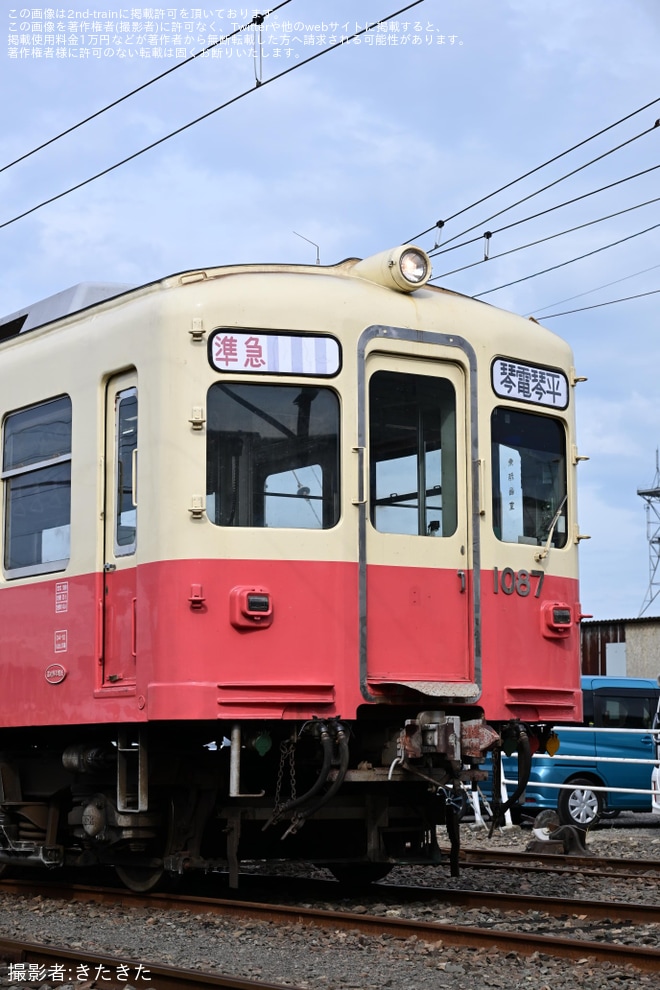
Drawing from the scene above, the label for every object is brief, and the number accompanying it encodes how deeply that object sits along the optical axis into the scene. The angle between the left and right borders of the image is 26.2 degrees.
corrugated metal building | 29.61
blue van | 17.14
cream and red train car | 8.05
